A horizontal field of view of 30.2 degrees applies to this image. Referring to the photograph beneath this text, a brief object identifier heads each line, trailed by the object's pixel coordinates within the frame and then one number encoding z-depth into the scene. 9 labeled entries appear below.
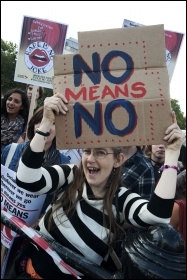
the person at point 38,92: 4.28
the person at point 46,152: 2.26
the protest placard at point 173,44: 3.95
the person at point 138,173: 2.18
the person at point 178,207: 1.69
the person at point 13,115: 3.74
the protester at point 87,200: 1.44
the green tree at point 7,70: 21.92
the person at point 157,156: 3.20
